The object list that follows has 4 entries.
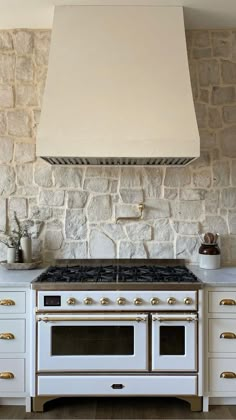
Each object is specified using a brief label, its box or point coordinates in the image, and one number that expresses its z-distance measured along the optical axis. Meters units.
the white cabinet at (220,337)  2.53
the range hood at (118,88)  2.53
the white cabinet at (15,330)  2.53
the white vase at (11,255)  2.96
